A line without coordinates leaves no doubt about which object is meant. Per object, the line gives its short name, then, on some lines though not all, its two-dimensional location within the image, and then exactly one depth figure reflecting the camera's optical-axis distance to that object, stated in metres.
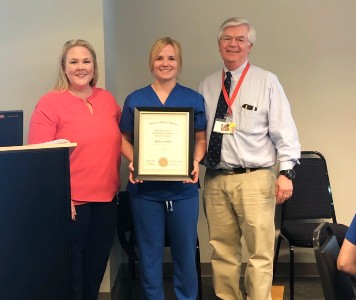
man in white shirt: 2.32
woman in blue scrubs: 2.18
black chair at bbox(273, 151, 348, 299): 2.99
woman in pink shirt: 2.07
